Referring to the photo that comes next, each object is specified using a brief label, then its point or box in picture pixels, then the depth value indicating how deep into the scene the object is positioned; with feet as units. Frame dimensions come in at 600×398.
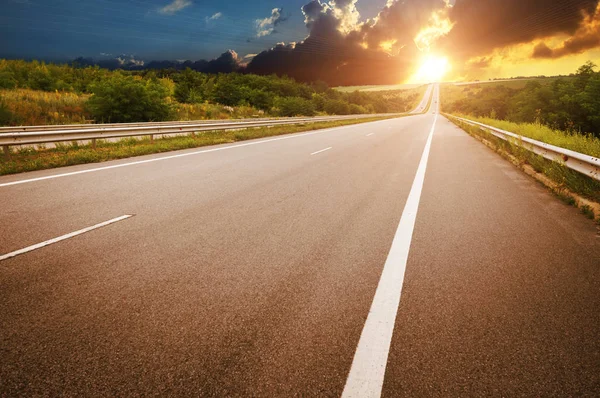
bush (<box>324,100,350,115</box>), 204.97
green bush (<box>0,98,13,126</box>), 55.16
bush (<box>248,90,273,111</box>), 147.91
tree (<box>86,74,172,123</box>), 69.26
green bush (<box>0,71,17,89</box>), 91.25
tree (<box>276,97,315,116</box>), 137.90
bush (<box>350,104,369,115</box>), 224.16
